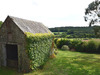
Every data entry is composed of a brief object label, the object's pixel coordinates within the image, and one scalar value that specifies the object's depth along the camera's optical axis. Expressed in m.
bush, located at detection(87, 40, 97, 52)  21.48
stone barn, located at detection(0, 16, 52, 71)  9.68
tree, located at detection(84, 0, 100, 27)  16.62
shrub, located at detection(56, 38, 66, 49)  26.42
